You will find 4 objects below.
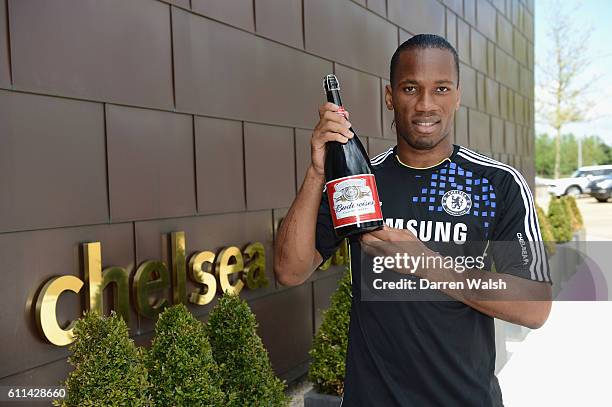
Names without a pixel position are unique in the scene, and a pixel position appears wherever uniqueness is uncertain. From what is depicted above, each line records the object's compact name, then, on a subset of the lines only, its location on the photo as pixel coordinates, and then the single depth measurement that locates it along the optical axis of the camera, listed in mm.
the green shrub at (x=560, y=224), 10141
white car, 29734
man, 1573
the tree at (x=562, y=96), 28578
